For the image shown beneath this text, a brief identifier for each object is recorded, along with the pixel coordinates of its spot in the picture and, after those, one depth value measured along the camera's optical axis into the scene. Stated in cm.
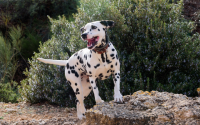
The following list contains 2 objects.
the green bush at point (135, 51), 490
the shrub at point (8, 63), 619
